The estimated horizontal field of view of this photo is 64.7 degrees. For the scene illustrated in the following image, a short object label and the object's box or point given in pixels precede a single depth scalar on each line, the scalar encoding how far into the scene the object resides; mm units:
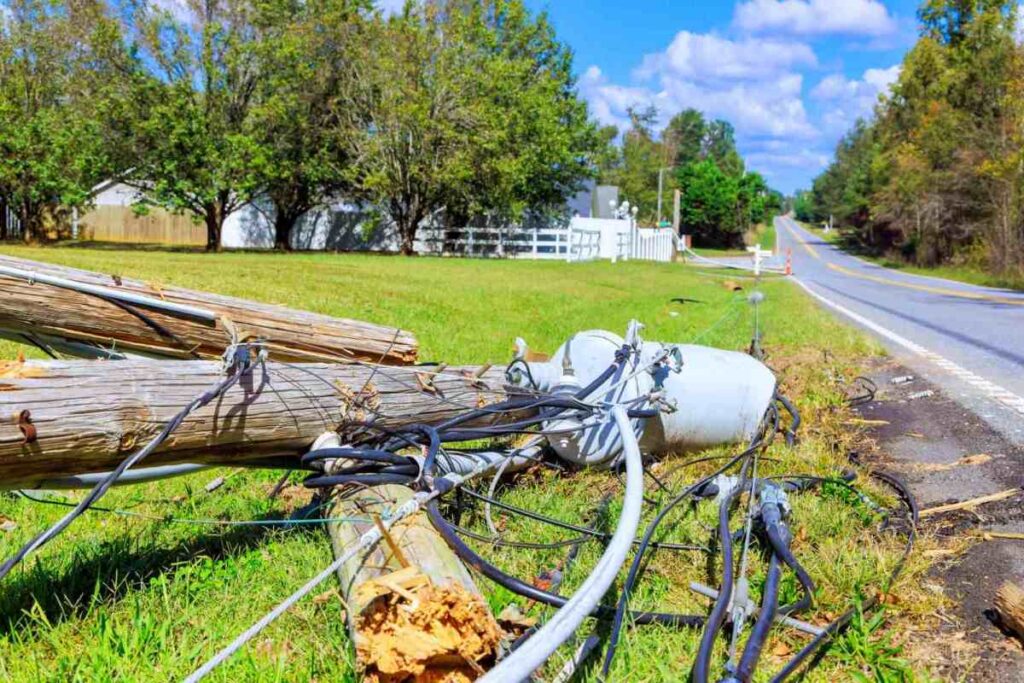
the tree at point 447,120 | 28422
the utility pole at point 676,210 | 47762
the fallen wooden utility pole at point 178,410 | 2727
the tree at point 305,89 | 27656
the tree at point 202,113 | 26016
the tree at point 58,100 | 25188
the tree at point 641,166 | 69438
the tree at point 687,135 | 104062
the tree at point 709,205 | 71000
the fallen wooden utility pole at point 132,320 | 3684
